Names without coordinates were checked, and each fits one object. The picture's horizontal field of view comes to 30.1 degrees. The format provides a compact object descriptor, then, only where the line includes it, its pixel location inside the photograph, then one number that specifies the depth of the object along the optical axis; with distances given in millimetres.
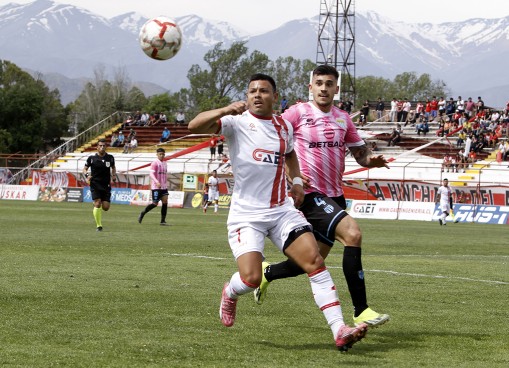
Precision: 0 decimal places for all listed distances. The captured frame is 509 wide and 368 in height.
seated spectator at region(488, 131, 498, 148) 51844
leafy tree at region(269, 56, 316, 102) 155250
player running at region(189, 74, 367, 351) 8094
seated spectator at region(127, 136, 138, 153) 63875
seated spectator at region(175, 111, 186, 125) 68812
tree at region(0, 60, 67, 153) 93812
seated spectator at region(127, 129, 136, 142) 65250
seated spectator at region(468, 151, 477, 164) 49578
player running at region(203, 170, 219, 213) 44375
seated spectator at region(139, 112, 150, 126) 68562
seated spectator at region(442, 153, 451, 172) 47812
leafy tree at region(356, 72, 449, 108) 162500
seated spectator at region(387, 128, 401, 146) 56750
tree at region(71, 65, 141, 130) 127012
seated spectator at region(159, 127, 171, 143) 64438
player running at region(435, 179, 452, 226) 37938
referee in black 24719
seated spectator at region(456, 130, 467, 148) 53156
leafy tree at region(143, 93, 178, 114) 121362
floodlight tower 67938
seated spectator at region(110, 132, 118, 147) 65688
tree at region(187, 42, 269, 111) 135375
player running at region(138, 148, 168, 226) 28562
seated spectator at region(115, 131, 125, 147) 65438
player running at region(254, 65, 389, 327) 9227
